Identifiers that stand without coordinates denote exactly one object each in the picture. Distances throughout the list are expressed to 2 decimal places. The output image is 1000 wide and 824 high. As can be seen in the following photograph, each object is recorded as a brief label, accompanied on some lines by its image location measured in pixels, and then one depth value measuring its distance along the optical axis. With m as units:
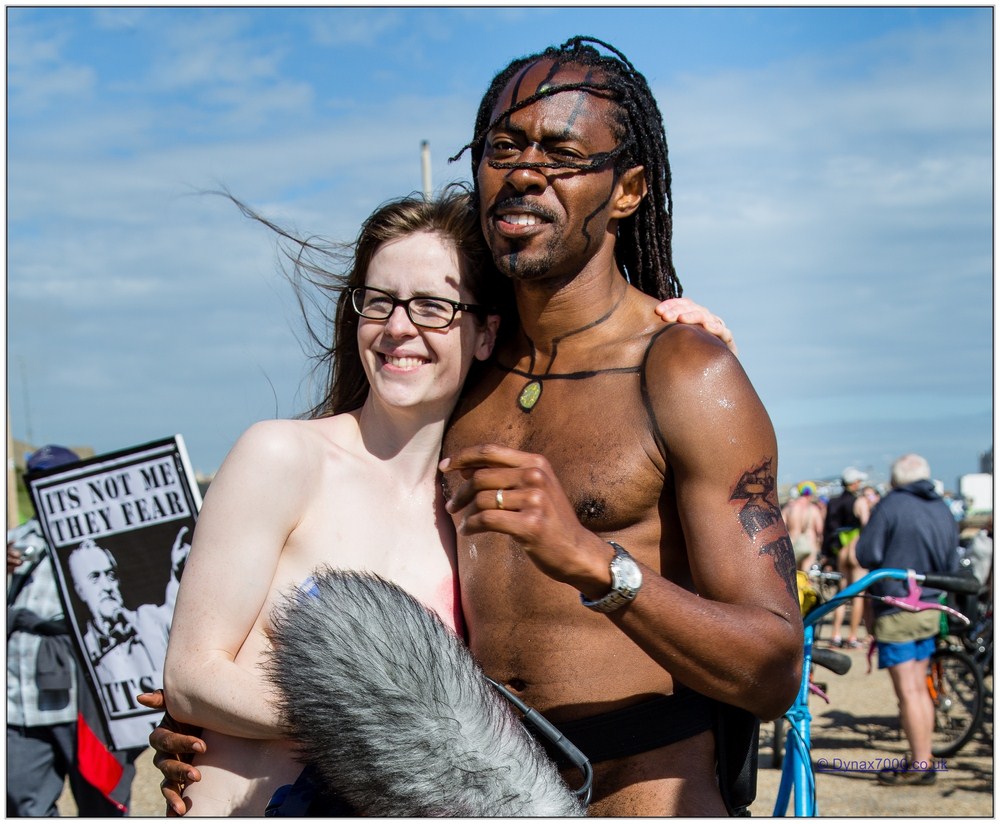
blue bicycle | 4.19
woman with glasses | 2.60
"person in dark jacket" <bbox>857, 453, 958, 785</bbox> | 7.88
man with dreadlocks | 2.18
